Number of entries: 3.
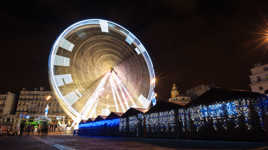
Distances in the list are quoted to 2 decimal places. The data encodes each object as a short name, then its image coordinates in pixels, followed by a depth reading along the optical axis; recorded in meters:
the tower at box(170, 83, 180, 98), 74.16
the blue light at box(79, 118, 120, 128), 18.13
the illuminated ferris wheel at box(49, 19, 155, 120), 21.89
